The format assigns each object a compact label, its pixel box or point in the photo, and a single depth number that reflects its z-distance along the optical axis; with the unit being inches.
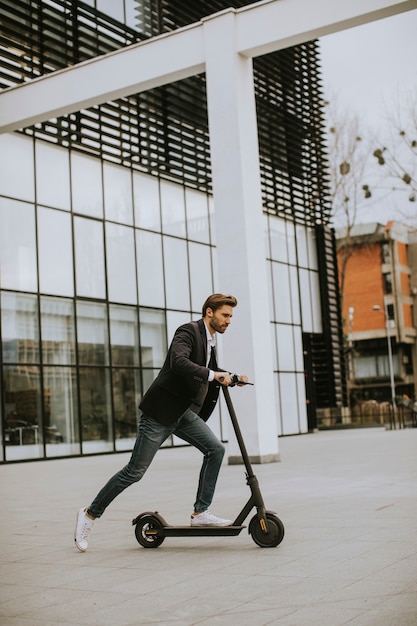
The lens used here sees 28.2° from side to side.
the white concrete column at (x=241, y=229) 590.9
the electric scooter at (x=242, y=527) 241.1
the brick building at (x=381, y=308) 2847.0
